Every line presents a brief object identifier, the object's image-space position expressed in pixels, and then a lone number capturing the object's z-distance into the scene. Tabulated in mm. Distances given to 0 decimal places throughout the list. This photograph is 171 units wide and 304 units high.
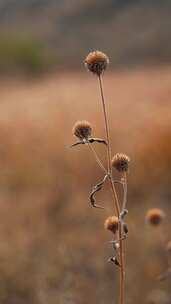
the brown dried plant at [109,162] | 1430
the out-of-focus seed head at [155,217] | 1781
